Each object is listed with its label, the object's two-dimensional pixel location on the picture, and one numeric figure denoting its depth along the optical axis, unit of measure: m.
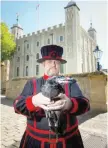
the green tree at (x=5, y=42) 28.16
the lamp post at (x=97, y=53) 8.48
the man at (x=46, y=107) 1.35
